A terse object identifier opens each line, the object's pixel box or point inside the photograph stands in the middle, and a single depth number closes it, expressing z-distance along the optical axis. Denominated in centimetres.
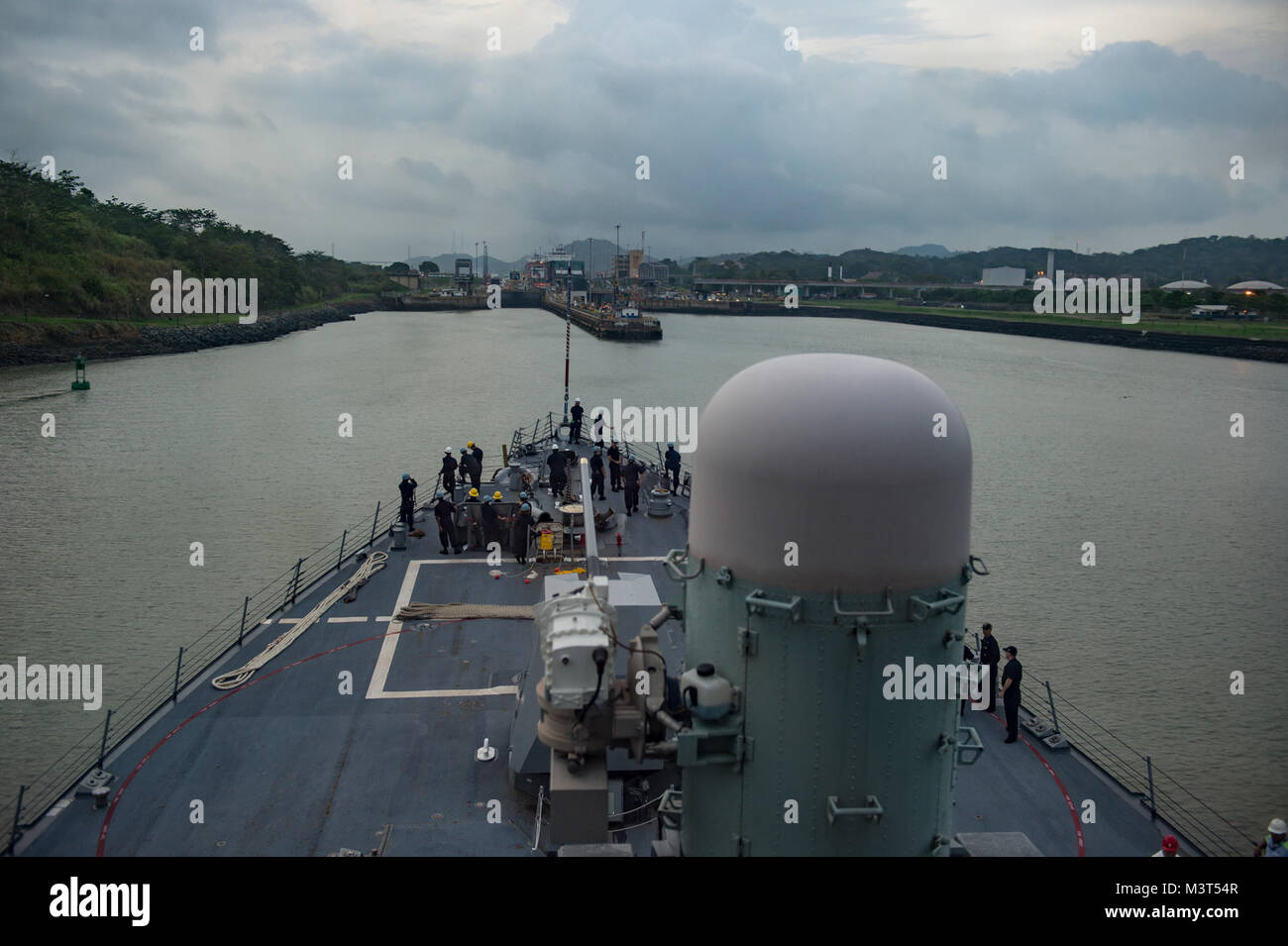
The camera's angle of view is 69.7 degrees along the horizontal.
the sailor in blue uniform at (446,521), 1964
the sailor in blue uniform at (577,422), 3113
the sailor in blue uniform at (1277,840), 841
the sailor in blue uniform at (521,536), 1948
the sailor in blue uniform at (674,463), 2558
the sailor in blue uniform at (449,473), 2292
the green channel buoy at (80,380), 5575
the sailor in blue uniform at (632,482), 2297
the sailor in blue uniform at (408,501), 2136
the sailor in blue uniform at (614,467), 2453
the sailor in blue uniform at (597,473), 2355
